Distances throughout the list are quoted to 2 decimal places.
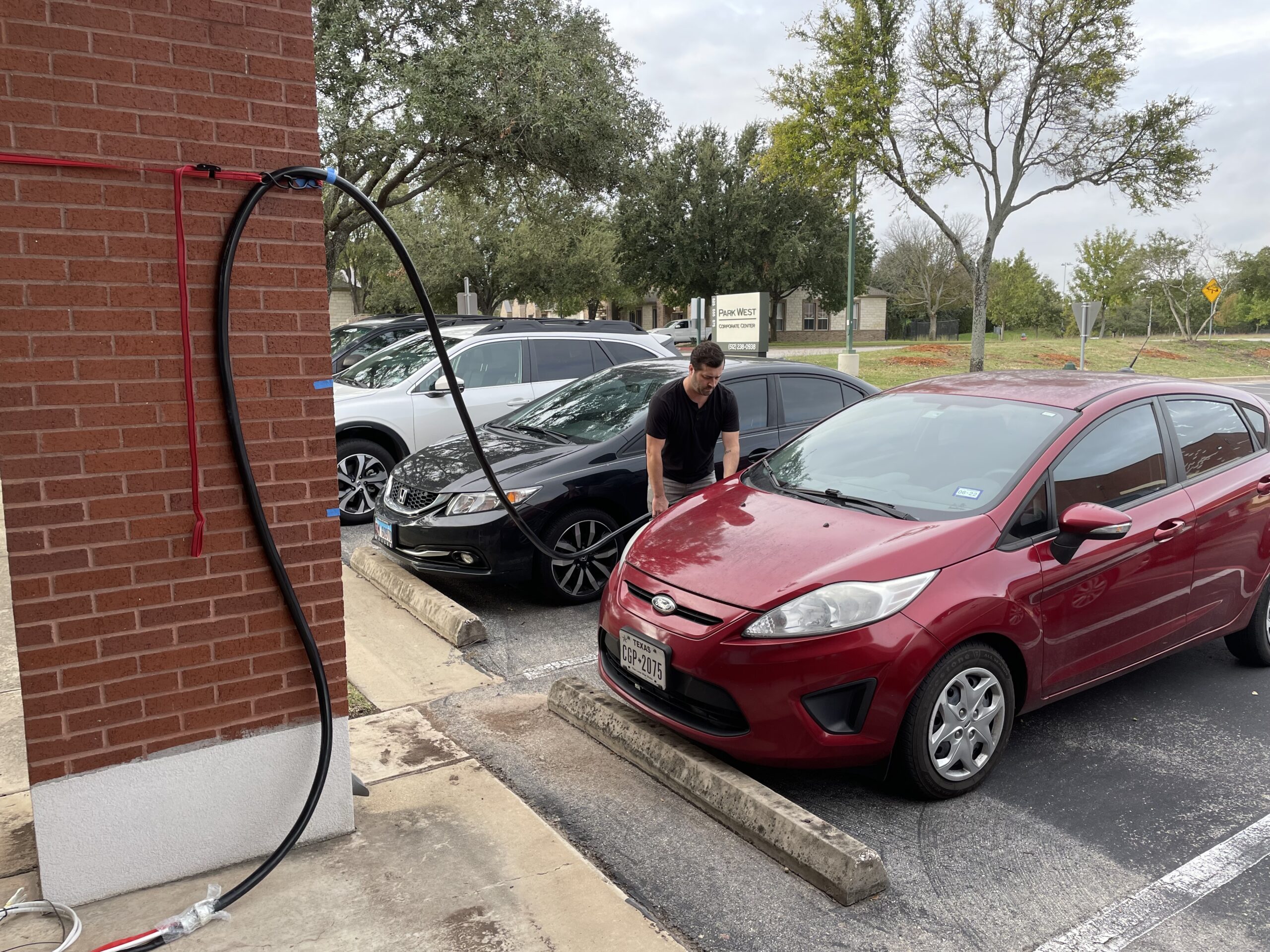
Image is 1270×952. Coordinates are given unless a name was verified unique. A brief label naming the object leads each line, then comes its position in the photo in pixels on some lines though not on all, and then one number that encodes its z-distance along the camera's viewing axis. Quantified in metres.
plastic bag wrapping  2.68
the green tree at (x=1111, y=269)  51.16
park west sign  16.58
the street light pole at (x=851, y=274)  24.12
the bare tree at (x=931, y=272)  57.72
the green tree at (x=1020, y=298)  63.91
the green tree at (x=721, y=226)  47.06
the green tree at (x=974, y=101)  21.92
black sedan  5.88
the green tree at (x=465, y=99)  15.82
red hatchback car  3.44
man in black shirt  5.43
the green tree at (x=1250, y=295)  66.38
